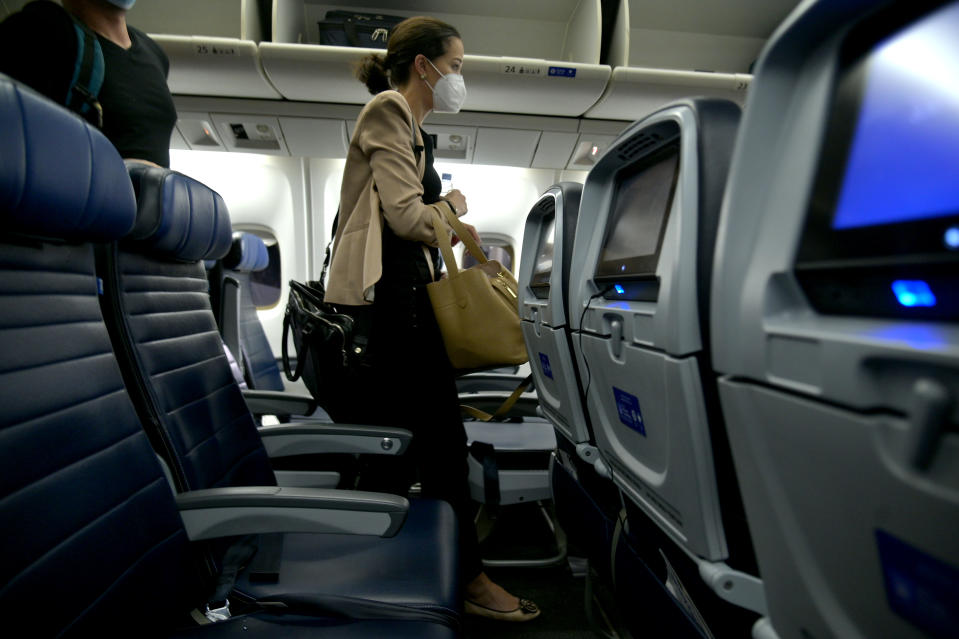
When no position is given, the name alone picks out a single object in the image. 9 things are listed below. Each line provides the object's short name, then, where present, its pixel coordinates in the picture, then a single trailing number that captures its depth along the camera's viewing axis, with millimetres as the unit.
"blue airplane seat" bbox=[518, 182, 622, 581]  1304
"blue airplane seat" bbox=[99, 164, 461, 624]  1081
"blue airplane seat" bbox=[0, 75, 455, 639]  716
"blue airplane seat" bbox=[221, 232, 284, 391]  2549
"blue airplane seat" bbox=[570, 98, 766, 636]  732
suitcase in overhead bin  3033
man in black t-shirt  1231
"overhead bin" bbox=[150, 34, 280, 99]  2812
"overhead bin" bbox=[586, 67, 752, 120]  3098
